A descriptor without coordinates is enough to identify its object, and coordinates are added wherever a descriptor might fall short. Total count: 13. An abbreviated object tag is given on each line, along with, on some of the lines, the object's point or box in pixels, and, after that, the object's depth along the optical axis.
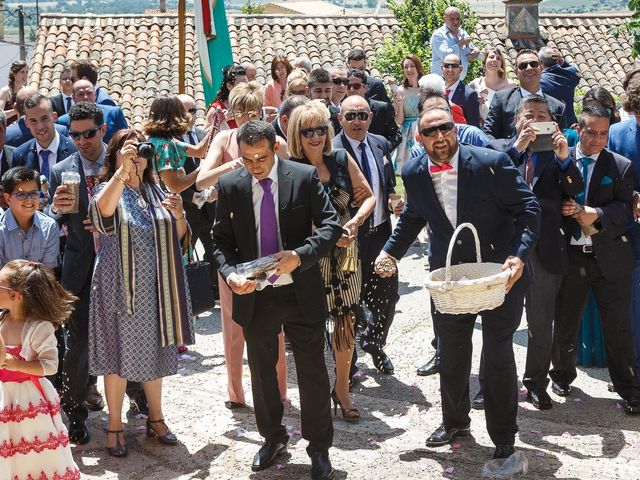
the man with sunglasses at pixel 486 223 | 6.08
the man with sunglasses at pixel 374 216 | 7.68
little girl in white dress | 5.49
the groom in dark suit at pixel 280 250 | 6.05
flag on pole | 10.62
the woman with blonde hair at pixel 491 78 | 11.73
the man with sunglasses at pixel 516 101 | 8.30
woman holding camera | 6.48
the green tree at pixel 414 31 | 19.17
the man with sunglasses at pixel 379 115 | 9.99
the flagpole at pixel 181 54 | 10.98
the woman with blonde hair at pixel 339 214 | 6.84
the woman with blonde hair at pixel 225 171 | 7.43
